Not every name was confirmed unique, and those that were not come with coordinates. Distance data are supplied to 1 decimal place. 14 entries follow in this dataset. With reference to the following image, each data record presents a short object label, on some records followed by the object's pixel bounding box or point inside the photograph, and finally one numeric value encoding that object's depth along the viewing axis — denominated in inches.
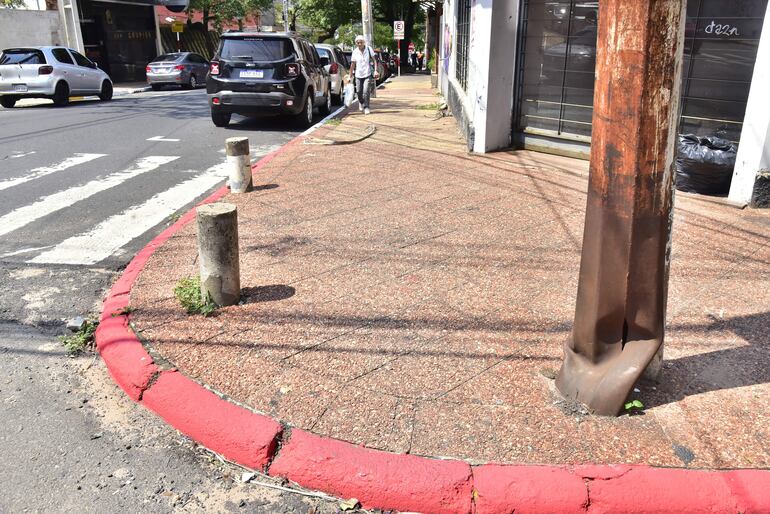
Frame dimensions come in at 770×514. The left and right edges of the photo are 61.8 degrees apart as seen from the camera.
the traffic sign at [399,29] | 1311.8
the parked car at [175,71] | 1046.4
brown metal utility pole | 114.8
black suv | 506.0
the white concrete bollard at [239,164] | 296.7
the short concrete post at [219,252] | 175.2
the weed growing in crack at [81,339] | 170.9
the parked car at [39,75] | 711.7
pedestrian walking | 629.6
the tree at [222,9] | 1464.1
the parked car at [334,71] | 705.0
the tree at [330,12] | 1701.5
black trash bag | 289.1
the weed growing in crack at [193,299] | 179.2
